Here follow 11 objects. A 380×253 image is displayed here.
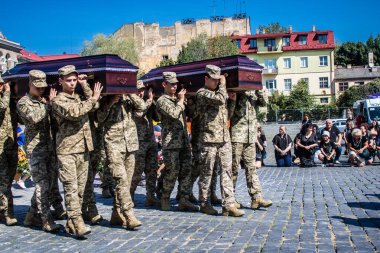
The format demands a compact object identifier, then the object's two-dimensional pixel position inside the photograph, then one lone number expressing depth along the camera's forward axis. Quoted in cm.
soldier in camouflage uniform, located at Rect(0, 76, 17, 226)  725
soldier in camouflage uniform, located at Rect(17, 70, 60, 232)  657
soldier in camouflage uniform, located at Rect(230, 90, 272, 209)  806
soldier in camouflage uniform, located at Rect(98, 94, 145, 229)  671
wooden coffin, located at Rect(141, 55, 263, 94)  776
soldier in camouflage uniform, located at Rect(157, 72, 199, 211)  809
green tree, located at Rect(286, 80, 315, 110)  5431
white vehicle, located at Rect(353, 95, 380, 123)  3000
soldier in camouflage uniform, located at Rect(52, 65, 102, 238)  621
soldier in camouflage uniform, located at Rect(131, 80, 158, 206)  884
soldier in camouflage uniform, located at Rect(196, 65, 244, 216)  745
